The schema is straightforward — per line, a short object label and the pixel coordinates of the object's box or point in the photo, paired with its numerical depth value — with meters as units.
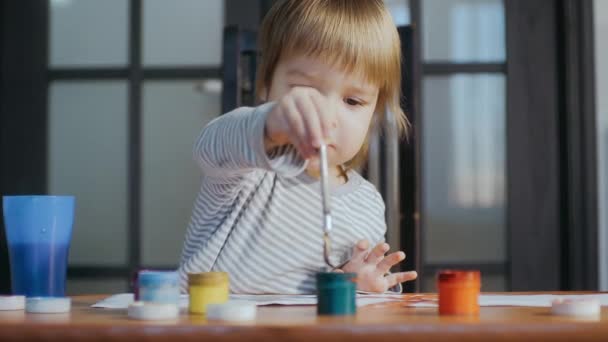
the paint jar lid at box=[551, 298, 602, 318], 1.15
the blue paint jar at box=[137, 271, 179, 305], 1.22
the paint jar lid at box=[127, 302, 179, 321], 1.13
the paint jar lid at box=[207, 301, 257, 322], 1.11
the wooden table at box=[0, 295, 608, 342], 1.07
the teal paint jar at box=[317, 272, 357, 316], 1.16
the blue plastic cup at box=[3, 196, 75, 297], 1.37
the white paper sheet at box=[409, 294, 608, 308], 1.27
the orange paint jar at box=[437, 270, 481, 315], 1.17
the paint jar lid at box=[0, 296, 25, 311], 1.23
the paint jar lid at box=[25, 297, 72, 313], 1.20
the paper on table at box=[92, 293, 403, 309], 1.27
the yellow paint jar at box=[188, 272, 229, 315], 1.19
